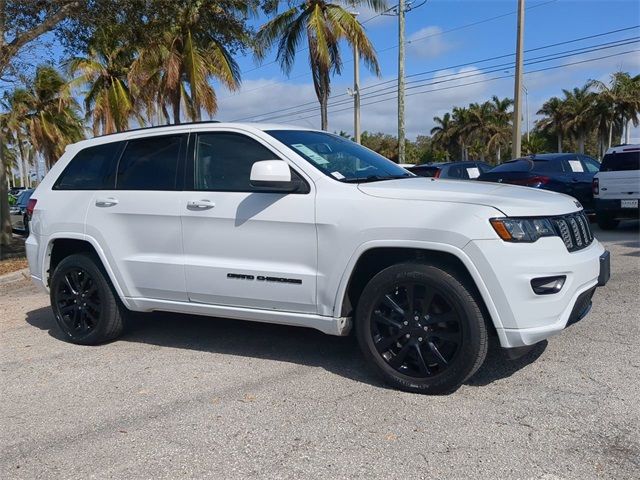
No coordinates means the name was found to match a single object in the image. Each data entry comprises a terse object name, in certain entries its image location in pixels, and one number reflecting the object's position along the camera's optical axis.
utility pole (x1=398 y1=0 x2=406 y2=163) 21.62
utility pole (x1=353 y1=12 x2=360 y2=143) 25.06
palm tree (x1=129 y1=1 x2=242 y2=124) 20.05
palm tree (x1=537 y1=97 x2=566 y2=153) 58.81
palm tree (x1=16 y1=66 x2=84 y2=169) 36.84
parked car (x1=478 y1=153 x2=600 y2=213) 11.91
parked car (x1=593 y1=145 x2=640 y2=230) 11.06
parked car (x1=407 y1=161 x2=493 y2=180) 12.32
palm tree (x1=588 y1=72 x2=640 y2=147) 48.81
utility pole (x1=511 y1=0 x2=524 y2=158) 21.26
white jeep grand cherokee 3.76
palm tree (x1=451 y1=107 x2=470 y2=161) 68.81
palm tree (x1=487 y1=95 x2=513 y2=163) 66.31
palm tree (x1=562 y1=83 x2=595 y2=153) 54.41
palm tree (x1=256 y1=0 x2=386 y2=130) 21.19
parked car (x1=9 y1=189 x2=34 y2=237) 22.43
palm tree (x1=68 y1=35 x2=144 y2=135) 27.36
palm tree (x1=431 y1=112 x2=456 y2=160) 70.50
